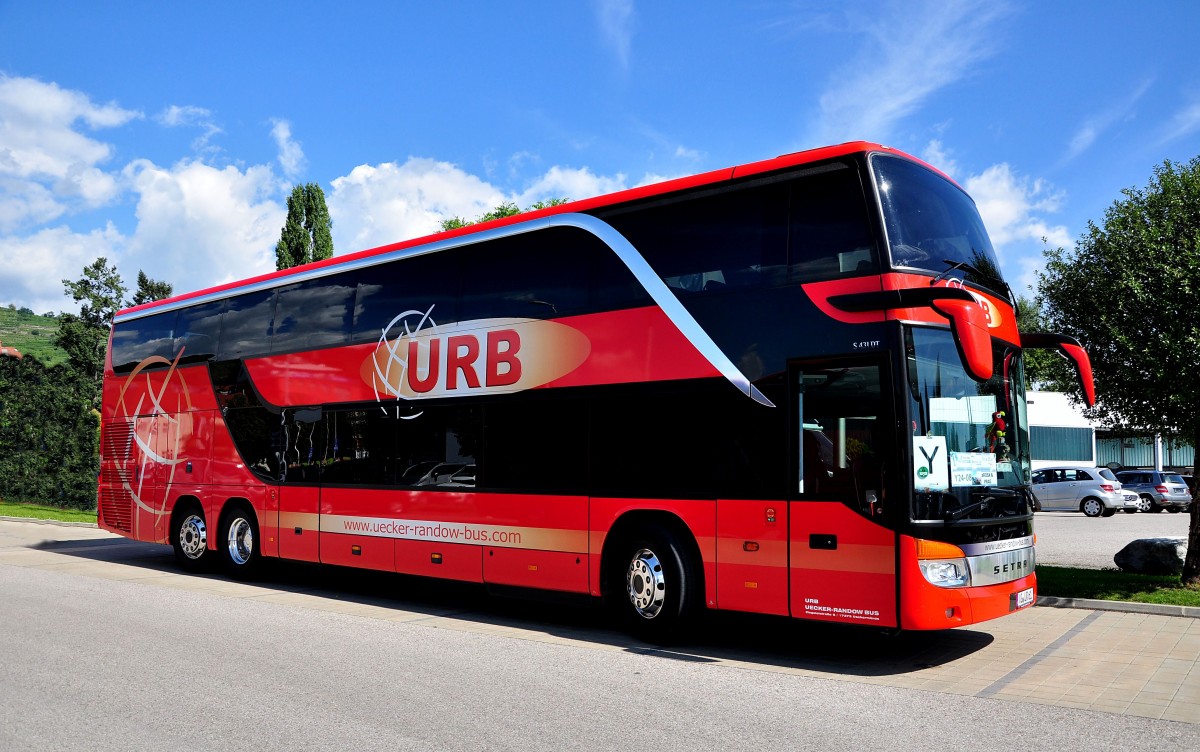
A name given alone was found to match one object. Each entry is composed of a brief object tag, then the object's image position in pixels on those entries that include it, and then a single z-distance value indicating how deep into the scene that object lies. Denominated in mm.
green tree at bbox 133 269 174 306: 39969
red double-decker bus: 7949
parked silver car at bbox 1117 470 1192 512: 33875
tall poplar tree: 45875
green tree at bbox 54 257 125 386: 37844
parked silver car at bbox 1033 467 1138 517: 32125
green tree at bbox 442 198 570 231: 48412
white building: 50906
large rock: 13875
